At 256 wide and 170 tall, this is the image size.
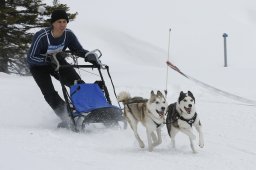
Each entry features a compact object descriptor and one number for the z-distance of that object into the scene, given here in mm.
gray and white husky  12273
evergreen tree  29016
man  14328
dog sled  13852
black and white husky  12172
